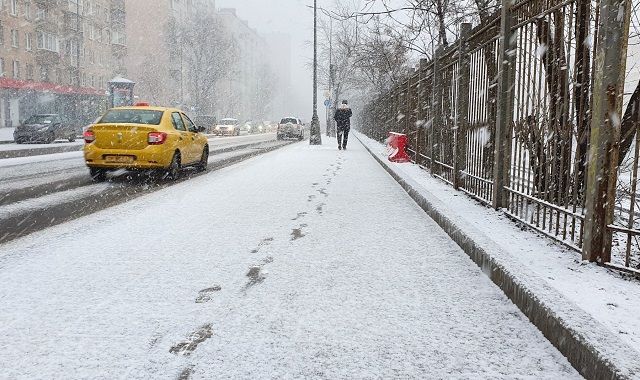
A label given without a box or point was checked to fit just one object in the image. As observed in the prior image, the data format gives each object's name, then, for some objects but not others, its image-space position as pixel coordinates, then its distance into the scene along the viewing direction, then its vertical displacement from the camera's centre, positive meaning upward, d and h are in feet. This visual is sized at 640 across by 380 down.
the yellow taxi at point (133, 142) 32.73 -0.25
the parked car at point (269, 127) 246.60 +6.16
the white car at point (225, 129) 158.30 +2.89
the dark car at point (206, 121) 174.40 +5.80
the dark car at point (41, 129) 82.84 +1.22
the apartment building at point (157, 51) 209.05 +37.35
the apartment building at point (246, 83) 326.63 +39.24
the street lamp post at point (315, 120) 82.91 +3.09
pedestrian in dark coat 61.82 +2.68
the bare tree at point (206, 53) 197.47 +32.14
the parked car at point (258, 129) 221.33 +4.61
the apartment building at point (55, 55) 141.79 +24.44
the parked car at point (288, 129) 115.14 +2.25
